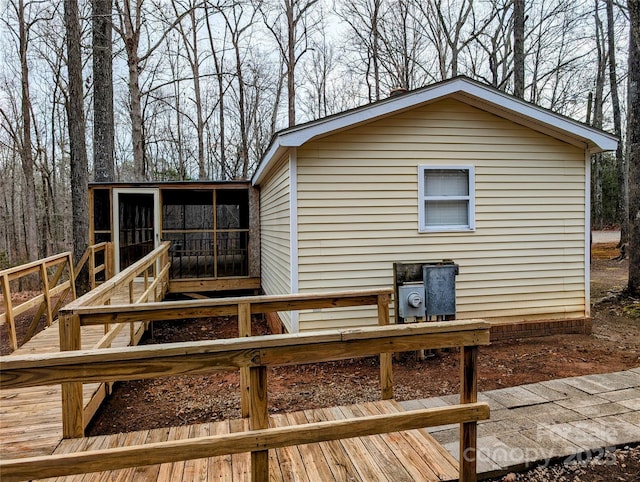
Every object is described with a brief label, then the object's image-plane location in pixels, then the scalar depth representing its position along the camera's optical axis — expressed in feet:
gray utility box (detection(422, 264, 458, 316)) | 17.57
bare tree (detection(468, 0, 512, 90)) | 51.60
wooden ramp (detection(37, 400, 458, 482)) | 7.82
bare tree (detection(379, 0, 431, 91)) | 59.26
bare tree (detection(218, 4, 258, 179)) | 61.72
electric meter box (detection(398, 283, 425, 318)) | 17.42
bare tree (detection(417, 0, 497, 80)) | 53.16
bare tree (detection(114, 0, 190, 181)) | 43.79
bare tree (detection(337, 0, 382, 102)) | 58.95
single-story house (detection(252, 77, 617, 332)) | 18.35
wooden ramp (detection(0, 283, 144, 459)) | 9.18
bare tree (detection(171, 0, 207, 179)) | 58.70
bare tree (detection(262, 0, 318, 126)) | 57.72
